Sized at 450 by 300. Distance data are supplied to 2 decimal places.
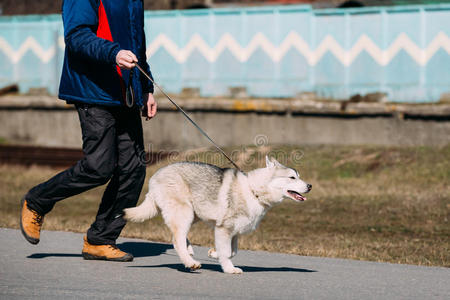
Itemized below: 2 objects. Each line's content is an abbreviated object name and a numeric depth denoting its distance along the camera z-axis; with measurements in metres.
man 11.88
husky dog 11.87
